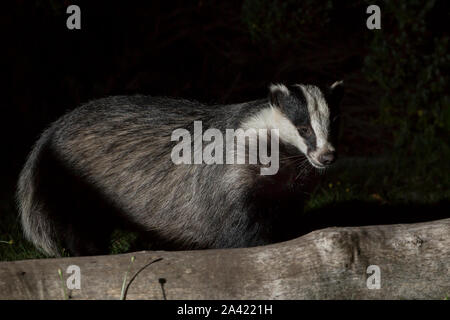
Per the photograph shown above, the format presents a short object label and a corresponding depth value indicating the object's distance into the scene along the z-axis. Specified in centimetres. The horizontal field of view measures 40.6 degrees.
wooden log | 235
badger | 321
